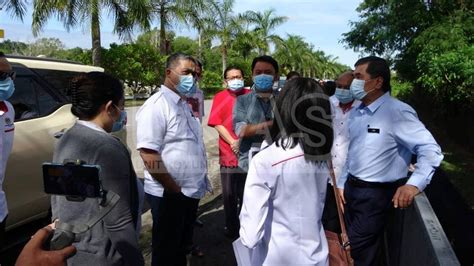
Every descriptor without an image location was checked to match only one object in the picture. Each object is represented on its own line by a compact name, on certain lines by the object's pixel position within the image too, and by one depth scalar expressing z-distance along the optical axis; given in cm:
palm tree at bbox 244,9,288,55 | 4206
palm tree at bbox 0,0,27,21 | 1573
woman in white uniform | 217
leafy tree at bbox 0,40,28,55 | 5188
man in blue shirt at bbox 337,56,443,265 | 310
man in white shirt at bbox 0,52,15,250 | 301
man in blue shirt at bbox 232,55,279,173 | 411
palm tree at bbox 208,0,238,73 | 2575
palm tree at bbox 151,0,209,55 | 2045
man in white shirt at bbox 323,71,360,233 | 408
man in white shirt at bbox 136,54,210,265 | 309
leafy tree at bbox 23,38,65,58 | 6562
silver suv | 411
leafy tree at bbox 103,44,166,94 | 2480
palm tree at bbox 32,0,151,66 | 1666
